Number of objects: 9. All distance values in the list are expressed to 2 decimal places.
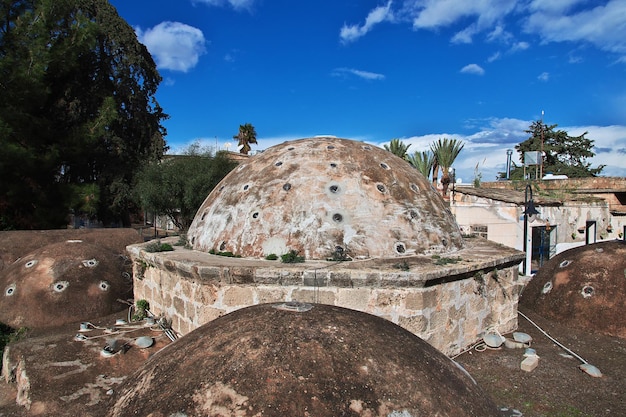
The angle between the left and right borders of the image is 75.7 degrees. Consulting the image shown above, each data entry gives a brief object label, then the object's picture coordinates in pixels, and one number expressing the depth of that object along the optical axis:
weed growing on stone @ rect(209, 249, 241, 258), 5.38
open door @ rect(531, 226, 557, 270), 14.18
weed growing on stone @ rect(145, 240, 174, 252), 5.90
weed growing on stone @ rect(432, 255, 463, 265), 4.80
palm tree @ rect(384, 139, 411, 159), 22.67
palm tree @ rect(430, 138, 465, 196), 18.89
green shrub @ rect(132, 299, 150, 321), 6.10
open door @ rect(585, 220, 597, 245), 15.50
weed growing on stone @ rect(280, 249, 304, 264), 4.84
